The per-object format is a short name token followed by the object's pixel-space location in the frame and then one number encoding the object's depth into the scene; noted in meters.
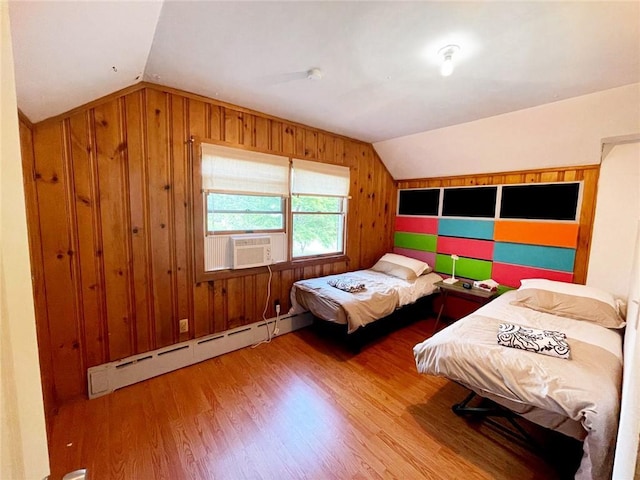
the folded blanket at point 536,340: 1.60
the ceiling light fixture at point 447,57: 1.59
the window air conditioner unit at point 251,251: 2.64
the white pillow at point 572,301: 2.11
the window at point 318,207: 3.14
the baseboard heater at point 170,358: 2.09
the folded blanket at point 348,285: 2.86
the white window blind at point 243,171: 2.46
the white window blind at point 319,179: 3.08
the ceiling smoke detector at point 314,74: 1.90
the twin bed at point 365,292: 2.57
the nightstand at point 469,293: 2.93
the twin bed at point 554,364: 1.25
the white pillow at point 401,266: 3.47
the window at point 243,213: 2.58
